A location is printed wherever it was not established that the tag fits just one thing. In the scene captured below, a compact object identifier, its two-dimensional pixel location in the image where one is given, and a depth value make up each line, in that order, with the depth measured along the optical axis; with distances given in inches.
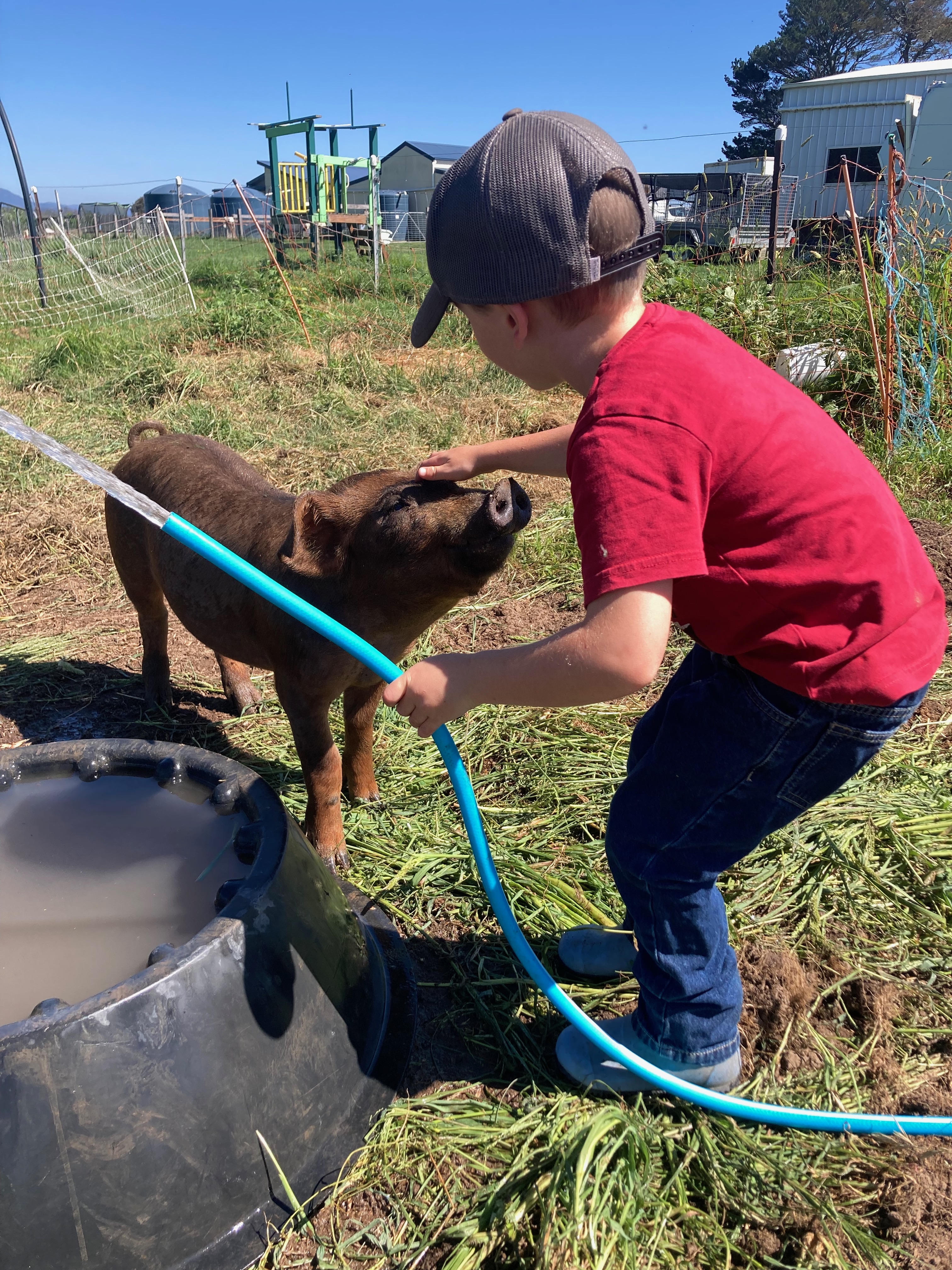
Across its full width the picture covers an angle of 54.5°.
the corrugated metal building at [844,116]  879.7
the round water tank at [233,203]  1615.4
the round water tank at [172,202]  1694.1
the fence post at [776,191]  343.0
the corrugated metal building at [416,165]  2159.2
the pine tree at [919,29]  2121.1
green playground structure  764.0
